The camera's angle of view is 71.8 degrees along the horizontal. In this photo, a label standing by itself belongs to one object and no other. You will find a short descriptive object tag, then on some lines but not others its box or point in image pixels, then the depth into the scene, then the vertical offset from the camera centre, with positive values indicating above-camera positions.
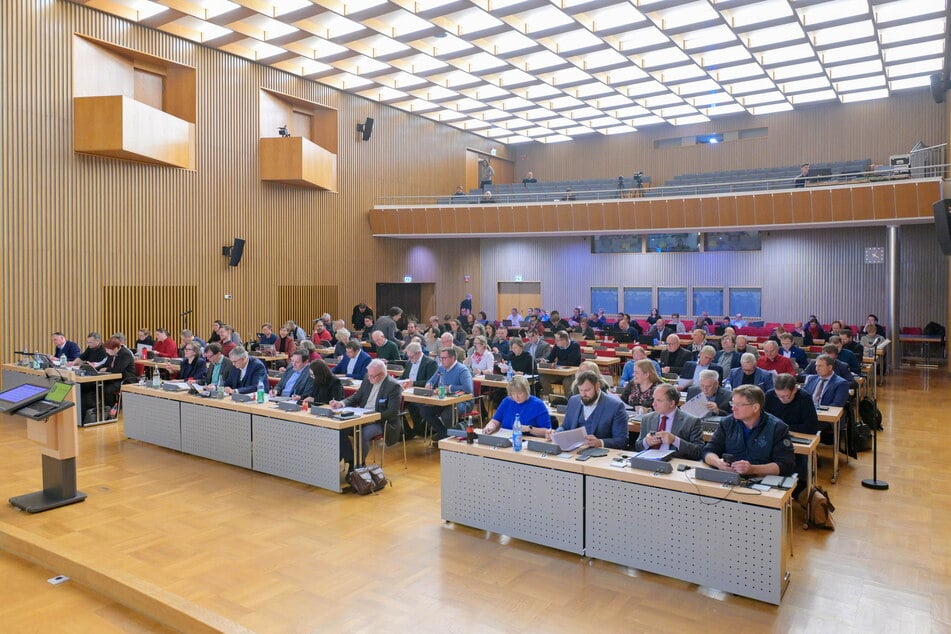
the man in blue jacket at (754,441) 4.60 -0.99
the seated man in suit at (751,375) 7.30 -0.84
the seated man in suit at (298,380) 7.86 -0.97
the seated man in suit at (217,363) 8.81 -0.85
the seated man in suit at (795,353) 9.79 -0.78
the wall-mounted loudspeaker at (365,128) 18.20 +4.80
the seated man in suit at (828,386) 7.03 -0.92
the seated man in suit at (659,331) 13.98 -0.64
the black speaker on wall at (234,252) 15.00 +1.12
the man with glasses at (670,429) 5.05 -1.03
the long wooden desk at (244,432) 6.62 -1.48
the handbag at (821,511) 5.44 -1.74
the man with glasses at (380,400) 6.93 -1.09
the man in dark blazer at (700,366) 7.83 -0.82
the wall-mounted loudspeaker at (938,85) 15.03 +5.01
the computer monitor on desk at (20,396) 5.92 -0.88
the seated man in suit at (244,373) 8.17 -0.91
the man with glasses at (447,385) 8.03 -1.02
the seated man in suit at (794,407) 5.94 -0.96
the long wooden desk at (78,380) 9.47 -1.19
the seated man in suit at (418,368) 8.75 -0.90
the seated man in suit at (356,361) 9.04 -0.83
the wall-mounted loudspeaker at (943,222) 8.84 +1.09
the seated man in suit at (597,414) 5.45 -0.95
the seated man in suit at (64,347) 10.77 -0.78
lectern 6.00 -1.51
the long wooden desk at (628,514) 4.12 -1.51
